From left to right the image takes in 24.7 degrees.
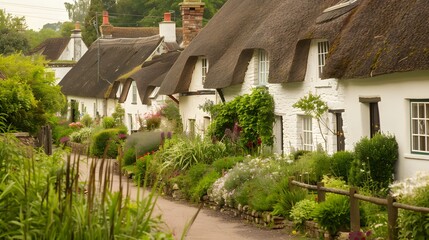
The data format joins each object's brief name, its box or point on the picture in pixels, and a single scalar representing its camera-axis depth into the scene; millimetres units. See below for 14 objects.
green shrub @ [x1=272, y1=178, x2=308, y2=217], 20203
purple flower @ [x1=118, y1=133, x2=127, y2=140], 40775
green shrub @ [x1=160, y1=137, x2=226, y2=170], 27984
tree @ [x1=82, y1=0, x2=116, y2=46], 89550
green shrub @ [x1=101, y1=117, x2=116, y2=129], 49312
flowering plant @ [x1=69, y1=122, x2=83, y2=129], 53844
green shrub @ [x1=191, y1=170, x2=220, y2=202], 24906
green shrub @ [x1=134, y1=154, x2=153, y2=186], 28917
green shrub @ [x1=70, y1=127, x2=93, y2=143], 48734
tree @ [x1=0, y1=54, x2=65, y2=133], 23969
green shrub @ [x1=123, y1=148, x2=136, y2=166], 34150
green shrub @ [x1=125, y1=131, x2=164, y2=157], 33594
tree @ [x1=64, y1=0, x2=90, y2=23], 154625
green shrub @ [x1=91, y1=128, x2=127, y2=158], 40938
